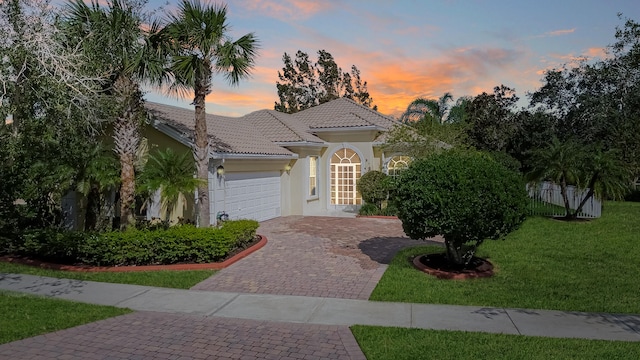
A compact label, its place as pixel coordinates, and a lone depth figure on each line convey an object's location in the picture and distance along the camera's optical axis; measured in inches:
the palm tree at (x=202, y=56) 439.5
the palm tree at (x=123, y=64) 419.5
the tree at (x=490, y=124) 1433.3
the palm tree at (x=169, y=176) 486.6
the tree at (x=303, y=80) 1860.2
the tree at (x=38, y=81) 293.1
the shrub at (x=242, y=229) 446.4
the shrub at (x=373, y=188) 768.3
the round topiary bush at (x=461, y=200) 343.6
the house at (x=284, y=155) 592.7
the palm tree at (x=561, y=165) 684.1
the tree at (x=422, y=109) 1096.8
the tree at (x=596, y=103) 964.0
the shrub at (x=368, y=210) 753.6
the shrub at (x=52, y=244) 405.4
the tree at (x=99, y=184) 495.8
